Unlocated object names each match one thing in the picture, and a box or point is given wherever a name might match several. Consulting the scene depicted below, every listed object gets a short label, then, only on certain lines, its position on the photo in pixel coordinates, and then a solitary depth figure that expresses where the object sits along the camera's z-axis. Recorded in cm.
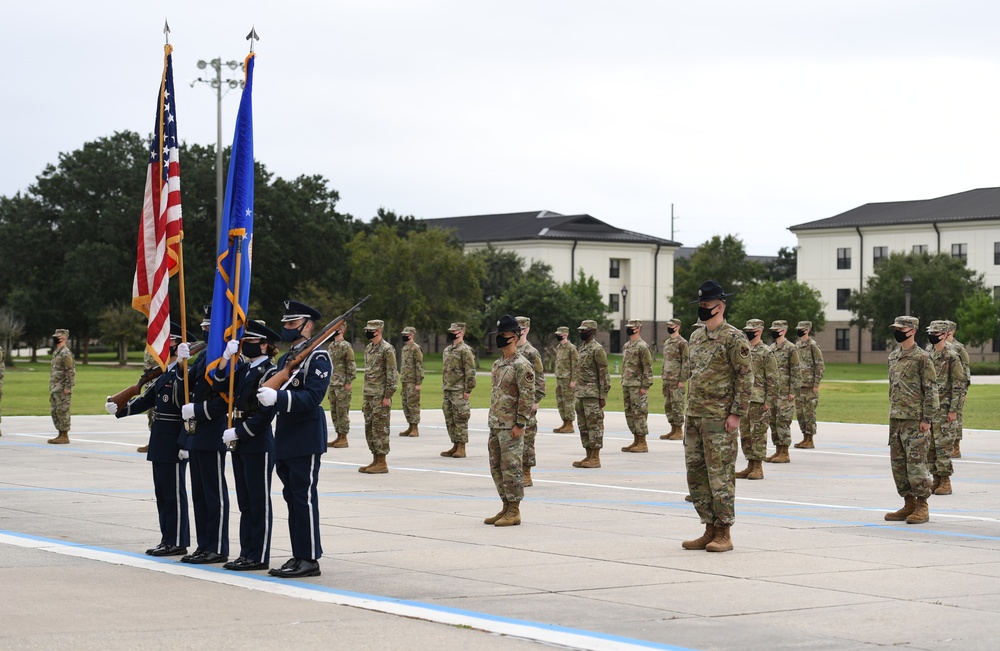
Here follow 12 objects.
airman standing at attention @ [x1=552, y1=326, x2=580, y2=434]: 2371
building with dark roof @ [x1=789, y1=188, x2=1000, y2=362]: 8919
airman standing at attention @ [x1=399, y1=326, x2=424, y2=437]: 2361
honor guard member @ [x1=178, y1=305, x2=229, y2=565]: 1028
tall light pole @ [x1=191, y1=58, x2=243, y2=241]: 5197
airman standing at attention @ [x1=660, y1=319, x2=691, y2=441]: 2411
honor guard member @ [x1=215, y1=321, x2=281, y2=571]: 988
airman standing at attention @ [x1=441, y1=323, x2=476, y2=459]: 2114
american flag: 1107
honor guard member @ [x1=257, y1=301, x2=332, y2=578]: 964
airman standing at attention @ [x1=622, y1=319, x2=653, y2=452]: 2248
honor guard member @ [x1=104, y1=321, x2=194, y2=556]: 1067
